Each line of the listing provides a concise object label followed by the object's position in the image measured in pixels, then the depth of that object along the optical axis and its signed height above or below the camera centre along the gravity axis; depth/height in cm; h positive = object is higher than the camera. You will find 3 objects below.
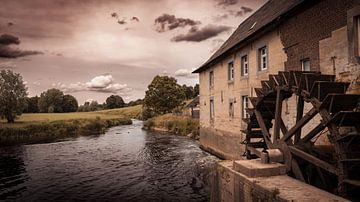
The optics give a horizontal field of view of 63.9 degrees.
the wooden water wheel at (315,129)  550 -41
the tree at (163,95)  4660 +307
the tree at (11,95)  3158 +226
